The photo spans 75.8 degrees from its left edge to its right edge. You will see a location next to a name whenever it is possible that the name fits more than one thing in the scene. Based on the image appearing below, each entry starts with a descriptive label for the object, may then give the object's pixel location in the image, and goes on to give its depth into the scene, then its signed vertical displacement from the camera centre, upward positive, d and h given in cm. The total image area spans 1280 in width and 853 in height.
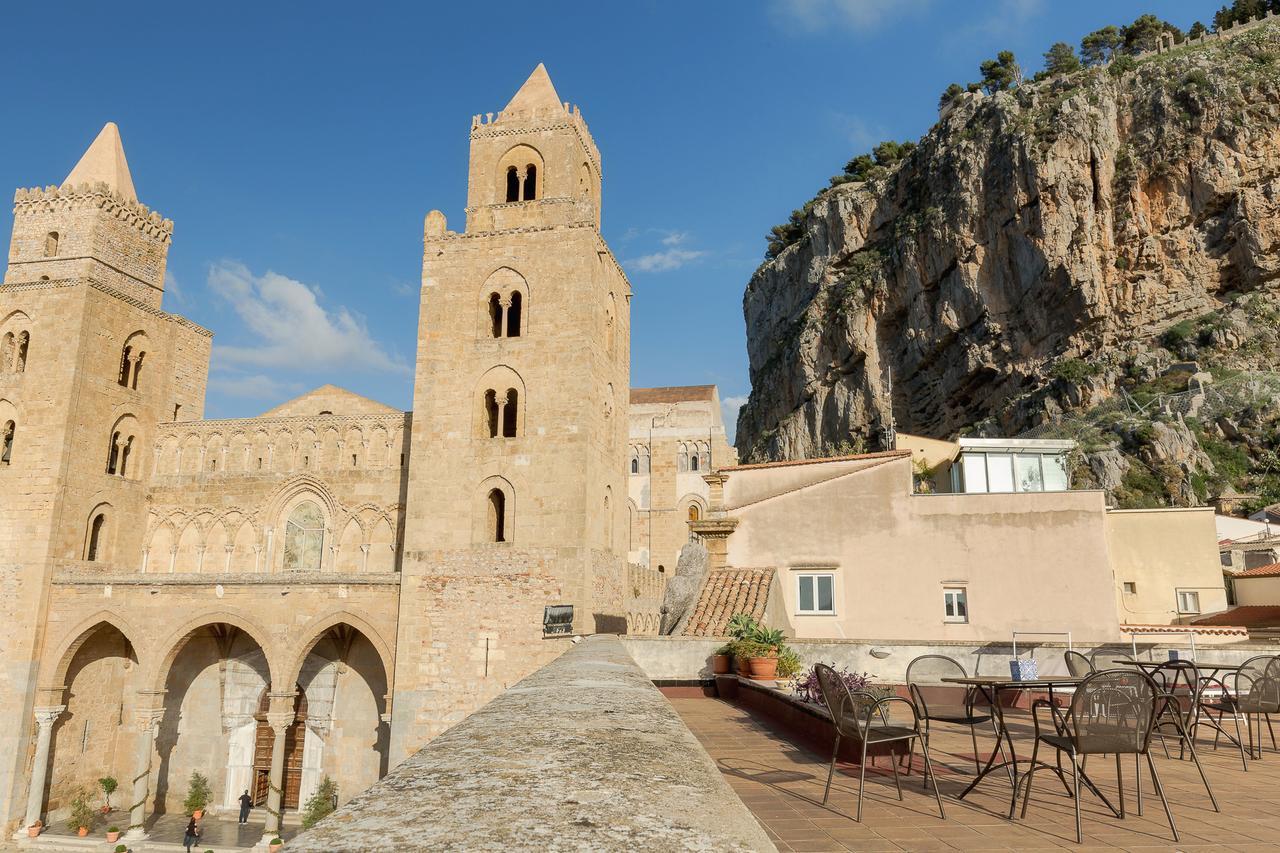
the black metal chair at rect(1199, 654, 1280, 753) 618 -77
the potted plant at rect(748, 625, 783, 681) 997 -72
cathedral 2228 +240
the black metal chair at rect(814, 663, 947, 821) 485 -75
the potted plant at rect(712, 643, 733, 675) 1084 -84
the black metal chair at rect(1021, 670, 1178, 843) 428 -63
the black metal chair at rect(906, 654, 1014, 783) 528 -71
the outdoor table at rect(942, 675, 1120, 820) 438 -62
